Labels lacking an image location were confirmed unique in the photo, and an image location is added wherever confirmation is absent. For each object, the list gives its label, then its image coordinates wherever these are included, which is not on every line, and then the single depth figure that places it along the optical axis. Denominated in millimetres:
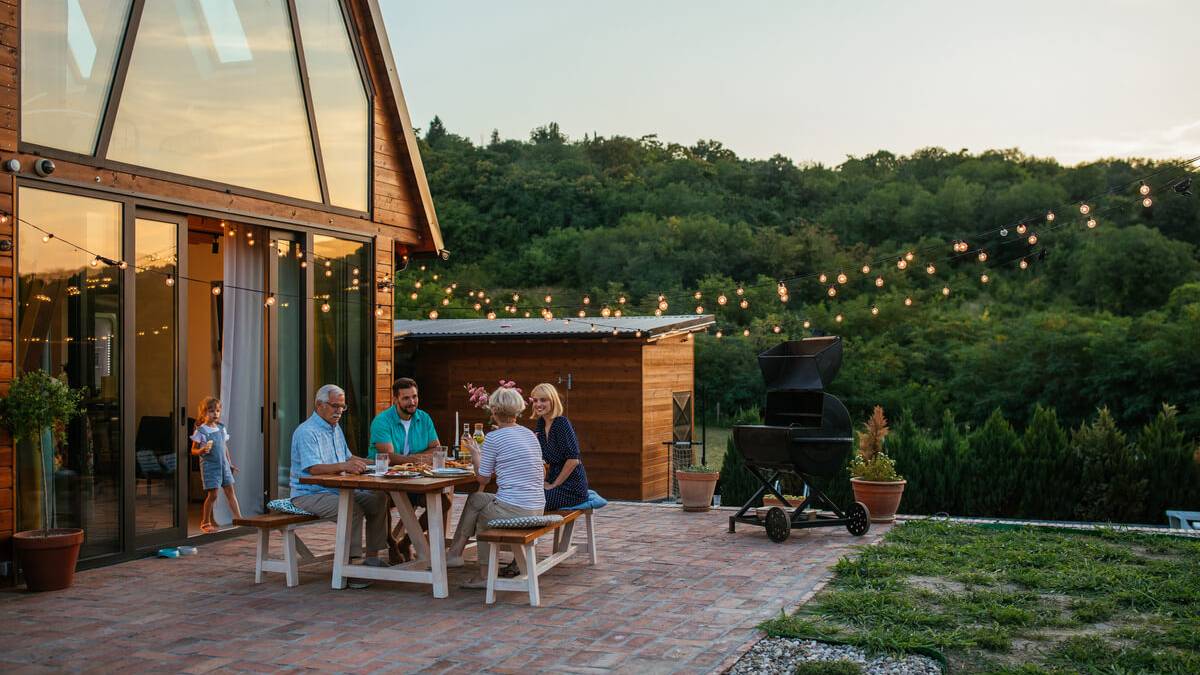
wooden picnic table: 5820
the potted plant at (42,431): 5863
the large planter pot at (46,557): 5930
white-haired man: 6242
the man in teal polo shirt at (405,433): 6828
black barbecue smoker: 8031
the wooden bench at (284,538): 6039
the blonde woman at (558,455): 6461
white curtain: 8430
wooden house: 6340
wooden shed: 12992
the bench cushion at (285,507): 6312
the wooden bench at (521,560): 5566
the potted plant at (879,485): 8750
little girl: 8156
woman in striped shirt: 5875
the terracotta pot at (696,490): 9586
